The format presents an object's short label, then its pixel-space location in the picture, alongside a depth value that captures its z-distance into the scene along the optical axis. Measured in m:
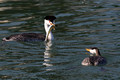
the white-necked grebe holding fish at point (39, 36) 16.44
